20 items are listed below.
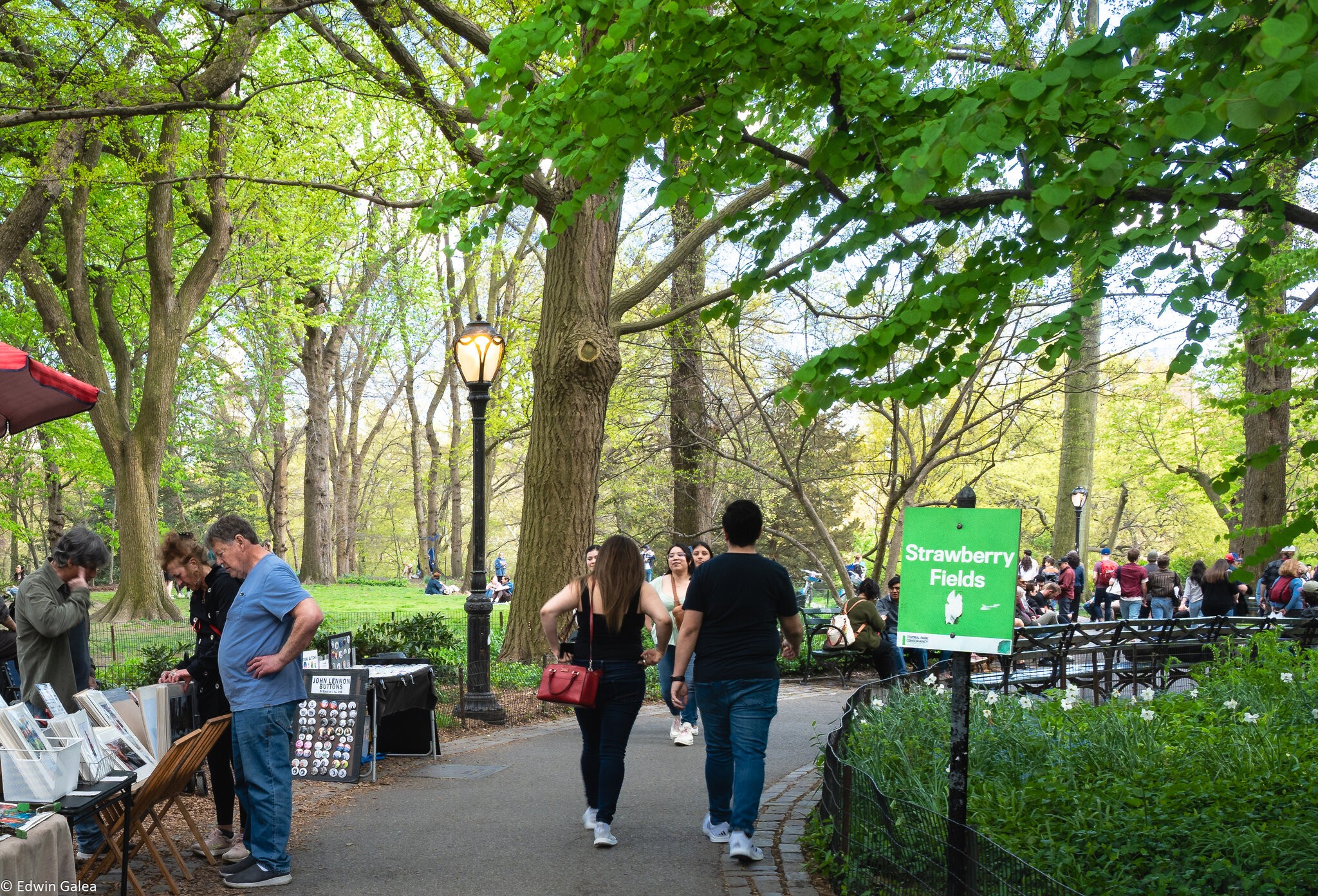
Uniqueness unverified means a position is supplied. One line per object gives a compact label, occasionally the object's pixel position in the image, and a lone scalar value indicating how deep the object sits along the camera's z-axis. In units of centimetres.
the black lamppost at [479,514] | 1101
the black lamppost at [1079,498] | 2883
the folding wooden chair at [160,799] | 520
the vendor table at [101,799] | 451
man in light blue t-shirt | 561
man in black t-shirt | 602
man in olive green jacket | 597
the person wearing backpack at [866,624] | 1220
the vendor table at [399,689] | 842
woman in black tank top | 629
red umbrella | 607
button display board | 811
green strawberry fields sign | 411
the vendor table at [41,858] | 382
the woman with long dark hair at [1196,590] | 1923
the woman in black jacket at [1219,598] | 1648
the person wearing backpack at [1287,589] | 1639
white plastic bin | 444
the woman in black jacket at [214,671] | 620
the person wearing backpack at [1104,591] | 2273
